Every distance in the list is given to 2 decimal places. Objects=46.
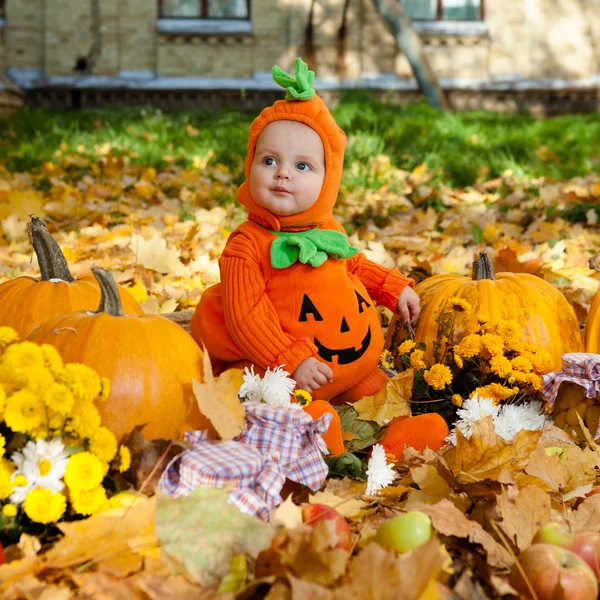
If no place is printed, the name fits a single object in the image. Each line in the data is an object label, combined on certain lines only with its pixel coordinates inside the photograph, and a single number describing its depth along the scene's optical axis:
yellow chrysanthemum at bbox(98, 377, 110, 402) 1.44
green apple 1.32
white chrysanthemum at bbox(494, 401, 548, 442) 1.90
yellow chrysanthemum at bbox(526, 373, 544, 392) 2.12
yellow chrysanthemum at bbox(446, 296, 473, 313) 2.22
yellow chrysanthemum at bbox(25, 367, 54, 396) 1.36
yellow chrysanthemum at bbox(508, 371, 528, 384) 2.10
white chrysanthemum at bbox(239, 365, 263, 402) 1.80
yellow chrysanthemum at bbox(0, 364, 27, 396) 1.37
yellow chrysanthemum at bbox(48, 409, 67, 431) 1.37
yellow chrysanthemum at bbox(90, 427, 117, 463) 1.39
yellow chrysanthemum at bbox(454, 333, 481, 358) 2.15
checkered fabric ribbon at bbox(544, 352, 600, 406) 2.02
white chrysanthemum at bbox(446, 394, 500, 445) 1.90
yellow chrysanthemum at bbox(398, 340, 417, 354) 2.26
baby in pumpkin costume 2.04
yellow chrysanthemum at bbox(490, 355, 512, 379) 2.10
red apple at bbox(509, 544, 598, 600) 1.20
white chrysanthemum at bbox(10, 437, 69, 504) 1.36
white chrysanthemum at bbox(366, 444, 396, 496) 1.68
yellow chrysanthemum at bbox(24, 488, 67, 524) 1.33
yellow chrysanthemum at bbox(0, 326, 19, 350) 1.58
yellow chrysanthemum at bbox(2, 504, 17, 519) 1.35
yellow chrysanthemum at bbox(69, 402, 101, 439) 1.38
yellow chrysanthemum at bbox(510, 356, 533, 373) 2.12
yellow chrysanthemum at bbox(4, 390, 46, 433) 1.34
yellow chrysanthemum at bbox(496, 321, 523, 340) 2.18
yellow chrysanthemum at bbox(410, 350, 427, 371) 2.21
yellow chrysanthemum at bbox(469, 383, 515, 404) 2.10
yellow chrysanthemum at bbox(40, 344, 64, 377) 1.40
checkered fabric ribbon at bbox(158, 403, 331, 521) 1.45
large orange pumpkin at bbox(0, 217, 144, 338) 2.09
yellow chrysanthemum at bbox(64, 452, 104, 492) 1.34
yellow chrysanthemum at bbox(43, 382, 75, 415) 1.34
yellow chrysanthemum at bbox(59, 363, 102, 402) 1.38
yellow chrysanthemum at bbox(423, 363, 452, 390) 2.12
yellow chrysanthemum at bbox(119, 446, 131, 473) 1.43
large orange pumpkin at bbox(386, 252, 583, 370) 2.31
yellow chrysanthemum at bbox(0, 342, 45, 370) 1.38
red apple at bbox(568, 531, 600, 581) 1.28
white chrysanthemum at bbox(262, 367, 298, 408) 1.76
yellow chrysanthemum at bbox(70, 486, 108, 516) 1.35
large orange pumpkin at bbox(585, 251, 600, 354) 2.35
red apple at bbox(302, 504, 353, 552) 1.36
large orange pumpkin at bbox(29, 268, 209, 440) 1.61
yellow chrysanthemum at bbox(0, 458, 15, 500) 1.36
